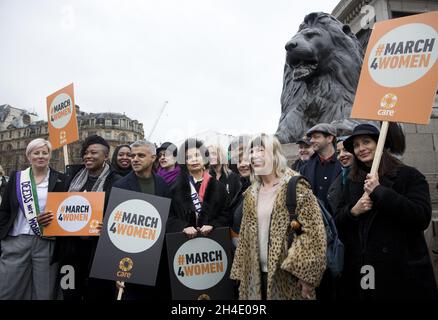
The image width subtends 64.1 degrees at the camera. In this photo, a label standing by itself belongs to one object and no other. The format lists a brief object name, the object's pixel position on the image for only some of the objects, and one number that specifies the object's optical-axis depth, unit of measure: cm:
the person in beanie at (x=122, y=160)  505
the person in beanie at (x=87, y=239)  386
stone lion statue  750
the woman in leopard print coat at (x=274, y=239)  251
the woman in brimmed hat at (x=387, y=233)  259
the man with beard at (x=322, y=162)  432
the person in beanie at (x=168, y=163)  531
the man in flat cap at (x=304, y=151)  539
